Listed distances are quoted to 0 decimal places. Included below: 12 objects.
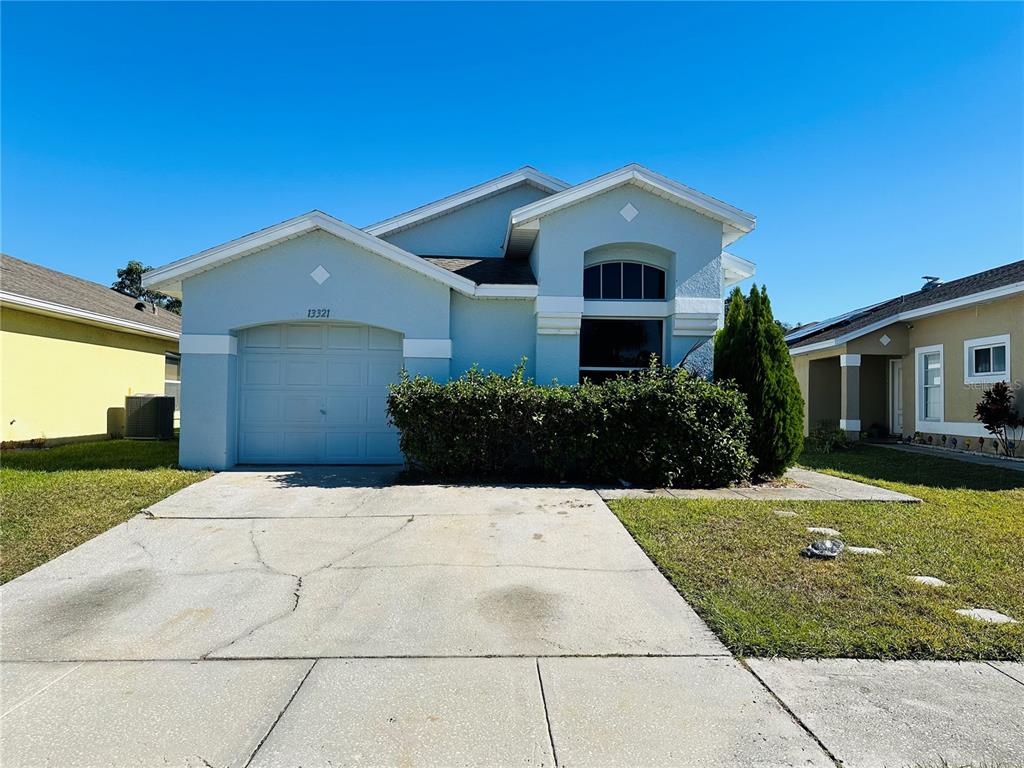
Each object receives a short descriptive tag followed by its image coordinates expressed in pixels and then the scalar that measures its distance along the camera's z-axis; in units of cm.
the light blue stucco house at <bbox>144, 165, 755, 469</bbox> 1005
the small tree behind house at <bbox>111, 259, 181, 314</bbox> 4288
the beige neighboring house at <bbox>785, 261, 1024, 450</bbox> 1277
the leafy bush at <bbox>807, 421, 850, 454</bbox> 1460
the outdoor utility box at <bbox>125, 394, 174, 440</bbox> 1432
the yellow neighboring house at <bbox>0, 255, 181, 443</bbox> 1205
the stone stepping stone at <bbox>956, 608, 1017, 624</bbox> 409
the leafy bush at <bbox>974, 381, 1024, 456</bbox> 1202
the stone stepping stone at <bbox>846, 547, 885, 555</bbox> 554
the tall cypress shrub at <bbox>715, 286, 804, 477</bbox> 938
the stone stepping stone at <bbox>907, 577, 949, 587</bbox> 474
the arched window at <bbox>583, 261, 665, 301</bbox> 1100
